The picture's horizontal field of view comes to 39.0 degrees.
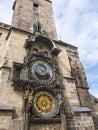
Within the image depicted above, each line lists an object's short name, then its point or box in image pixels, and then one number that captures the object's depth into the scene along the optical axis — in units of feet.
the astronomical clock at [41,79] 26.71
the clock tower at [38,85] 25.03
